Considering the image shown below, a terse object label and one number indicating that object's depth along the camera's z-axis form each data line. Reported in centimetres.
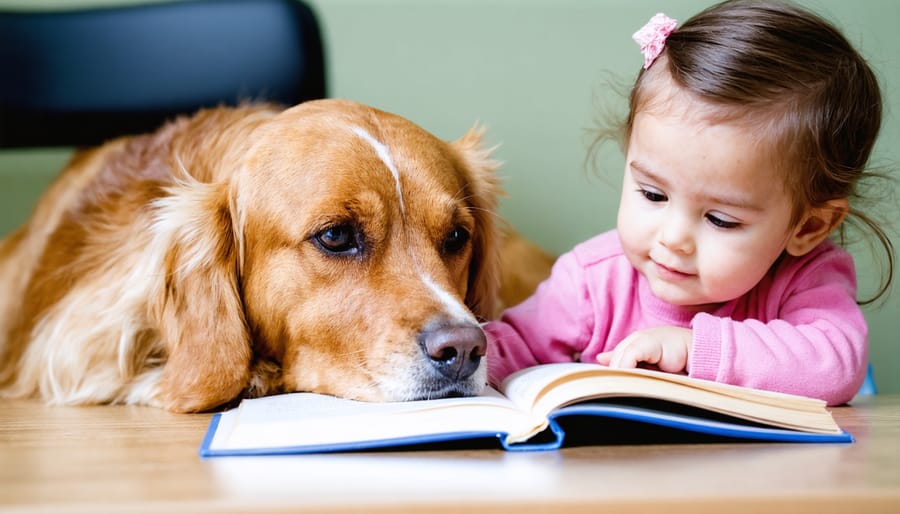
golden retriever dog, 99
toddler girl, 96
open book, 84
